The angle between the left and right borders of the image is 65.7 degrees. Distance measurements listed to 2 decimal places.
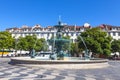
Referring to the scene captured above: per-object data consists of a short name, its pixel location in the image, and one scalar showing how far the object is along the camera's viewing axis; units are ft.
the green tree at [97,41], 67.26
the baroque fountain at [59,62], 26.34
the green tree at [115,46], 80.43
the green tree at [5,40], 82.28
